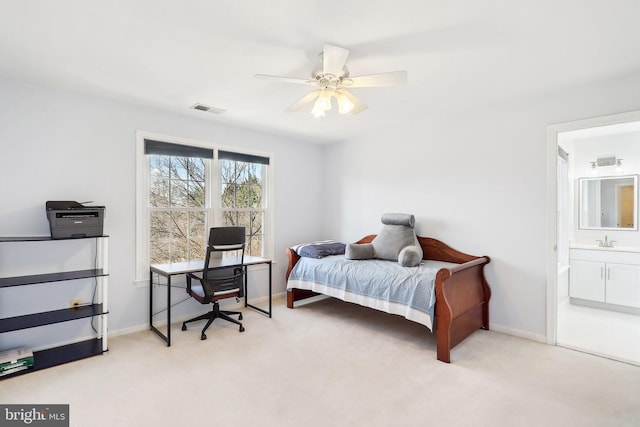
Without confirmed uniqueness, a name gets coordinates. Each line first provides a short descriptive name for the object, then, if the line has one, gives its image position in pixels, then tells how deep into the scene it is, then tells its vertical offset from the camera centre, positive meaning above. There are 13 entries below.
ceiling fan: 2.10 +0.93
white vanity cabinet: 3.78 -0.76
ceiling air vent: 3.40 +1.15
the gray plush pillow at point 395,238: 3.86 -0.29
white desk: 3.04 -0.54
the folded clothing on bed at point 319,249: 4.14 -0.47
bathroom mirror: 4.05 +0.16
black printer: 2.64 -0.04
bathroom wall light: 4.13 +0.69
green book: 2.41 -1.13
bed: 2.79 -0.76
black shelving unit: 2.54 -0.87
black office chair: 3.19 -0.66
